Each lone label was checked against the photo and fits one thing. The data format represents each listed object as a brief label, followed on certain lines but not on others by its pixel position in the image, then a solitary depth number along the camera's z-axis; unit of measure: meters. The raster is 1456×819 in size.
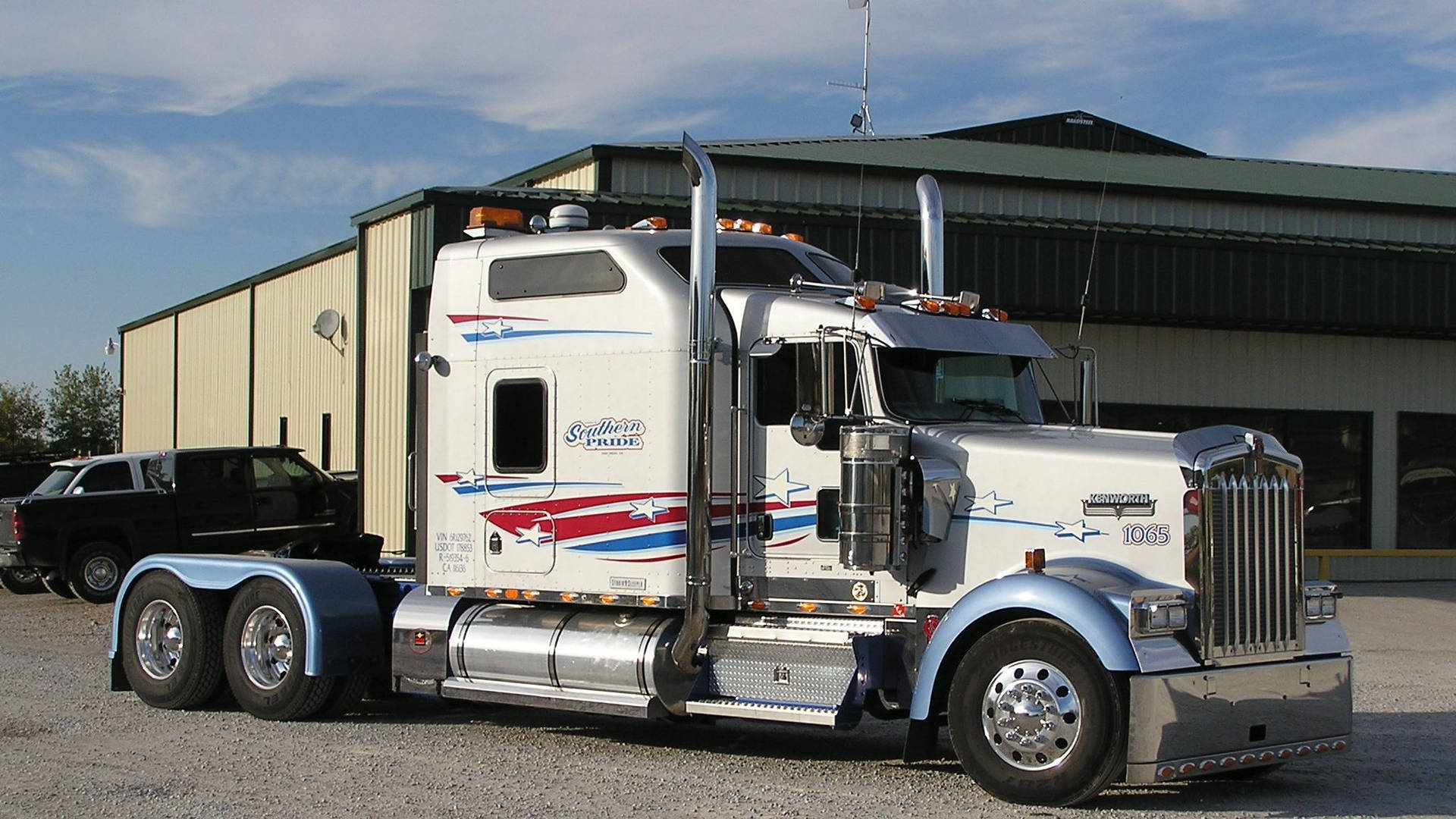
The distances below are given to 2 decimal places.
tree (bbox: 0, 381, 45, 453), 71.56
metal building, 21.31
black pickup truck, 20.30
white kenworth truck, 8.55
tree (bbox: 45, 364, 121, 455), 71.94
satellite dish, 24.18
